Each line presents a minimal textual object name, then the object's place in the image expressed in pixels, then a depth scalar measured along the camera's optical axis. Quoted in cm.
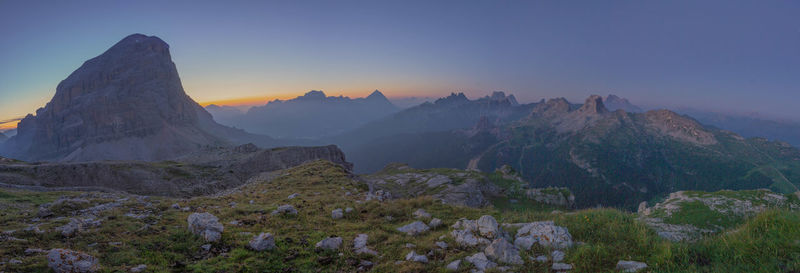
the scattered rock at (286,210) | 1486
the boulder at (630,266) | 665
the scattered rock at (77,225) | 955
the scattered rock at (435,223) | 1185
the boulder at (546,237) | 852
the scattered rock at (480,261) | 759
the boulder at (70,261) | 684
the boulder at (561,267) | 710
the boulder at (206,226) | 1020
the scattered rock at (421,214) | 1320
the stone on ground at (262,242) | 962
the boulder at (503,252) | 779
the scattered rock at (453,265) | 772
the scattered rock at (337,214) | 1434
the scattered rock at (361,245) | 955
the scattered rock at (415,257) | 837
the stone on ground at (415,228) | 1132
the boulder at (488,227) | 964
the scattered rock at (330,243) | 995
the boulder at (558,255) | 767
